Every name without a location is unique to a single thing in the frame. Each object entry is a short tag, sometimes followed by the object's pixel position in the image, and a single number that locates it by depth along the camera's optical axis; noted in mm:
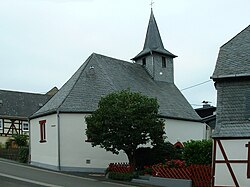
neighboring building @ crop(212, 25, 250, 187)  17156
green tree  21406
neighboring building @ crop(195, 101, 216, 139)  44500
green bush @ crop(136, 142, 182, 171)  23922
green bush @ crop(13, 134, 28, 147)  38781
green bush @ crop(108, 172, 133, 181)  21170
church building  26406
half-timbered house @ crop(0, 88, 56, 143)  45125
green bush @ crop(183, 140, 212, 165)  20156
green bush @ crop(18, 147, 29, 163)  30844
